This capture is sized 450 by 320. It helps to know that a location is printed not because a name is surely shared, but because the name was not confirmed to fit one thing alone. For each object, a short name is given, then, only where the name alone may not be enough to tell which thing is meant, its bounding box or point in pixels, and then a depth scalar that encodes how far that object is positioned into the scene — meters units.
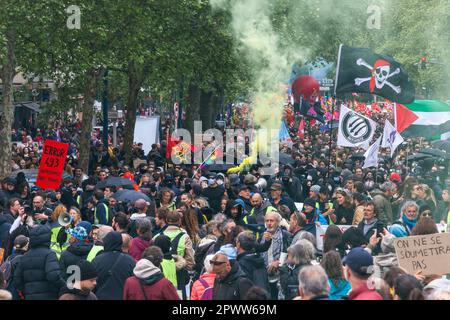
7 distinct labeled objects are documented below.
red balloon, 38.00
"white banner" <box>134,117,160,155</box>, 32.38
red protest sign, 18.03
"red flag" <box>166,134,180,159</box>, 25.87
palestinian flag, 27.23
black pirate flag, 17.34
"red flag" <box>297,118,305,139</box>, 37.36
